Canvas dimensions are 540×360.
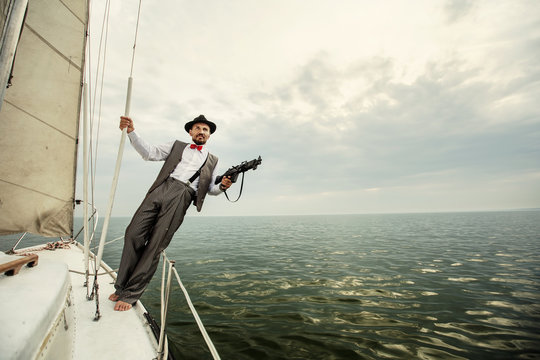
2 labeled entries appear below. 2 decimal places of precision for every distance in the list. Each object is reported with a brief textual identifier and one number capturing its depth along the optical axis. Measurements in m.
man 2.80
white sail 2.98
